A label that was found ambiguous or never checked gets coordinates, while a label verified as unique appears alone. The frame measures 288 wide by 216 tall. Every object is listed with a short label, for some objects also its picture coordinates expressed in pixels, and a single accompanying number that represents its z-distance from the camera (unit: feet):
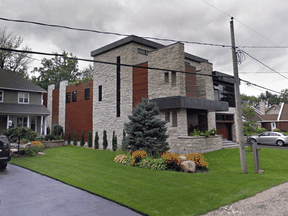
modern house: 52.95
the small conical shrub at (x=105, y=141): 69.55
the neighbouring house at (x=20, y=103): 79.17
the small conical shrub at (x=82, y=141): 78.02
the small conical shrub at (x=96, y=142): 72.08
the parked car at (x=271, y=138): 69.46
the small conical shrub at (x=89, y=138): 74.69
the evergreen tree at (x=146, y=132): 43.18
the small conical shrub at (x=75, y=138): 80.89
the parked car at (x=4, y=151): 35.18
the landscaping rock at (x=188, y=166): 35.44
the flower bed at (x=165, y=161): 37.24
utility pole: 33.63
